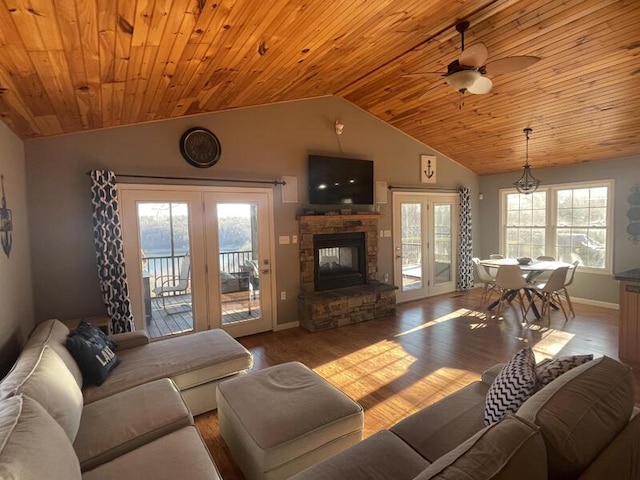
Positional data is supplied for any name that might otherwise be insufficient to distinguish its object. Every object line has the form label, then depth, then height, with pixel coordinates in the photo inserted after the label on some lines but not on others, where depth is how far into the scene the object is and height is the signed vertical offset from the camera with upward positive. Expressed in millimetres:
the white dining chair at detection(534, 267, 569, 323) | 4957 -1019
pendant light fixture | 5088 +720
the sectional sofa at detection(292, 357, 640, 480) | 1011 -746
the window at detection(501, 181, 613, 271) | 5781 -91
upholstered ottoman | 1800 -1110
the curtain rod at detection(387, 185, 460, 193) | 6084 +624
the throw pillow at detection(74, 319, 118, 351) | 2623 -809
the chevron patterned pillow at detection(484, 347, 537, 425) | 1556 -792
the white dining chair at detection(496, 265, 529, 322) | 5102 -903
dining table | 5182 -747
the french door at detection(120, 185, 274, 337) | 4000 -395
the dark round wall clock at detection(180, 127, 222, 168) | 4156 +978
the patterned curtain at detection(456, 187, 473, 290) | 7004 -489
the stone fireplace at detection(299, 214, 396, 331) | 4941 -802
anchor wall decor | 6391 +993
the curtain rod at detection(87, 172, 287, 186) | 3865 +590
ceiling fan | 2639 +1245
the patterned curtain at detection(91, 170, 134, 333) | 3584 -230
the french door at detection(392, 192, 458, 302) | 6258 -426
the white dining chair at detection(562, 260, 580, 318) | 5250 -963
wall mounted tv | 5117 +659
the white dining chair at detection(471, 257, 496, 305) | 6016 -1004
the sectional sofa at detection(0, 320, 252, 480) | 1229 -1059
